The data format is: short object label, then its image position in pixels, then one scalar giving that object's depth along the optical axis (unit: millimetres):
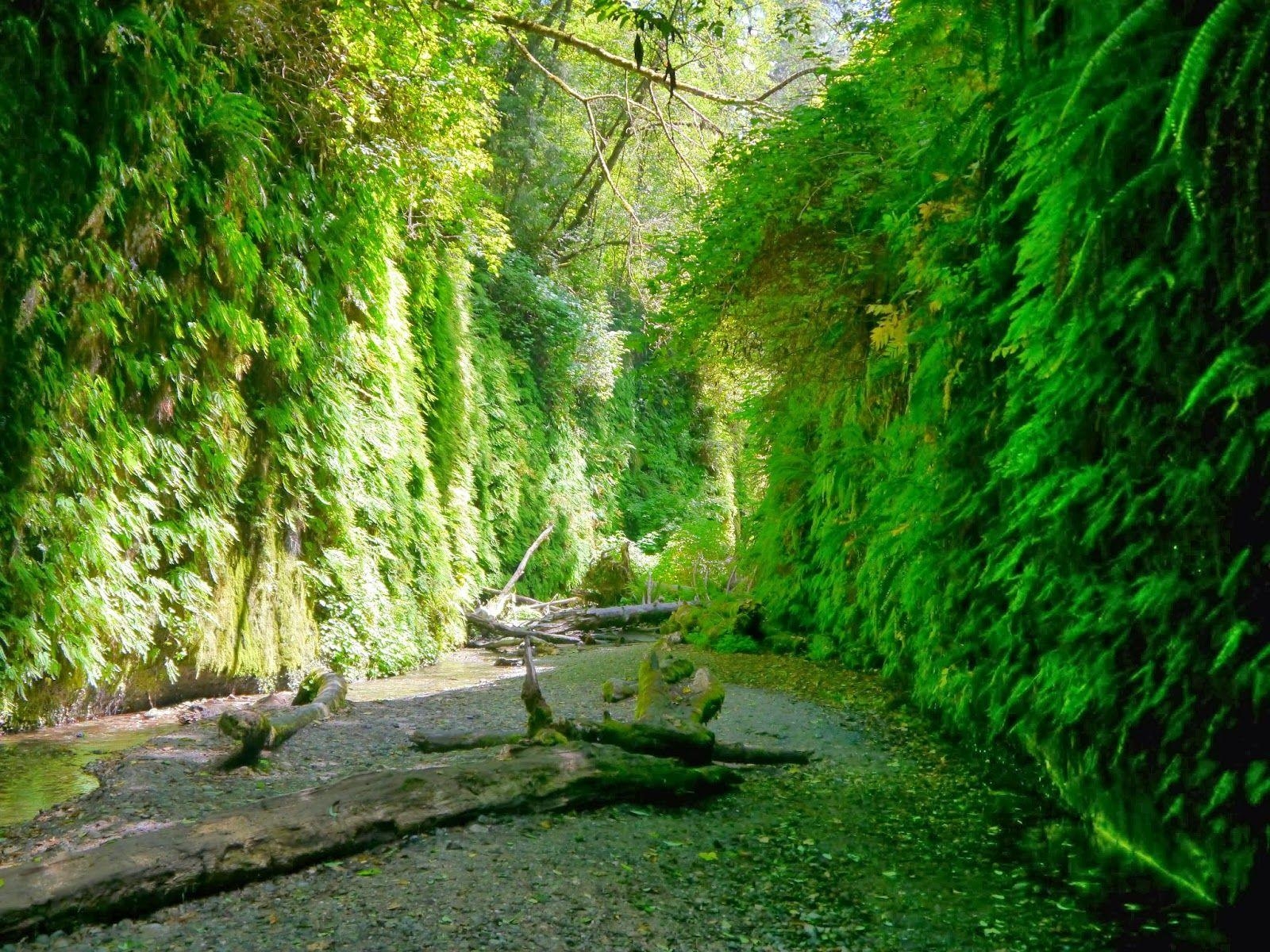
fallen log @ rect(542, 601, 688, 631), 12625
